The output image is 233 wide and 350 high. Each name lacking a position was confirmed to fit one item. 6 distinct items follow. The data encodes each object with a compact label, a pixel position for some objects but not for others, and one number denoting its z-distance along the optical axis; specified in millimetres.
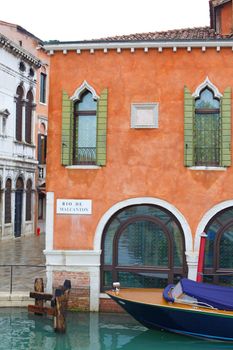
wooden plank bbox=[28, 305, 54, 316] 10953
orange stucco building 11328
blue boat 9633
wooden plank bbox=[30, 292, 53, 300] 11135
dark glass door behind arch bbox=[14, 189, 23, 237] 24627
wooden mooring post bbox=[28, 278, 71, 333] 10281
